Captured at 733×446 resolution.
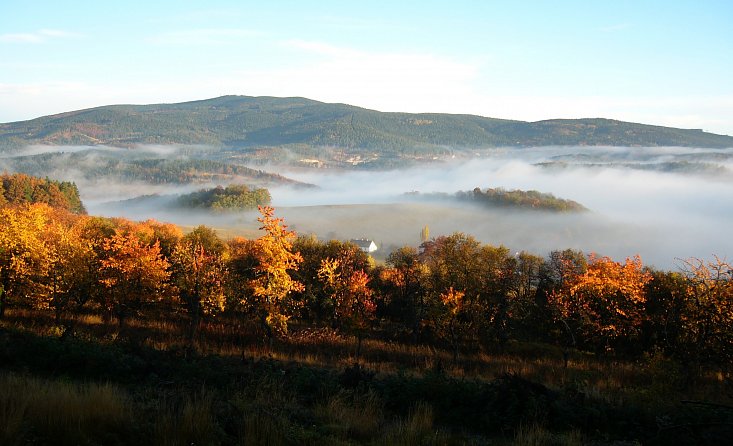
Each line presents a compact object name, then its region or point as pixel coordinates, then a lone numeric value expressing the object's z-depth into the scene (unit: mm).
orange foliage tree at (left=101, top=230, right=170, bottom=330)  32062
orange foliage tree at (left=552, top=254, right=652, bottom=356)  29656
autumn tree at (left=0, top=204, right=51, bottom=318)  30969
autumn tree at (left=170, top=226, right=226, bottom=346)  30453
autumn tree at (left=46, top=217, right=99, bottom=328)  30594
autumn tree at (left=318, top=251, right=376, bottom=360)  30016
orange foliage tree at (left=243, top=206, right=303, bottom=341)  28172
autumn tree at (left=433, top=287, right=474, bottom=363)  29719
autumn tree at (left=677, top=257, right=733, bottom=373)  20922
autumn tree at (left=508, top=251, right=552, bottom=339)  36812
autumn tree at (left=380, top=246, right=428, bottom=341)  36281
